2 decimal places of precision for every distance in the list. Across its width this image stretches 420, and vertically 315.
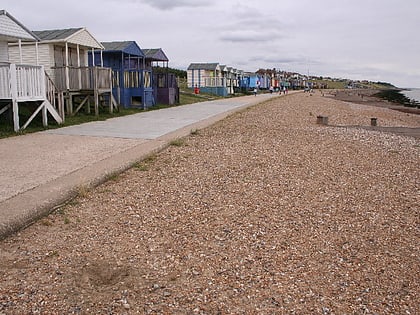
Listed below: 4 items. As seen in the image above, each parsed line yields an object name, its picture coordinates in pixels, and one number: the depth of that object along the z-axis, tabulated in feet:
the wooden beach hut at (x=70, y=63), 57.88
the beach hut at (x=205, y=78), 161.48
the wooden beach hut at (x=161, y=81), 92.07
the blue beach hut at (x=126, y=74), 75.72
